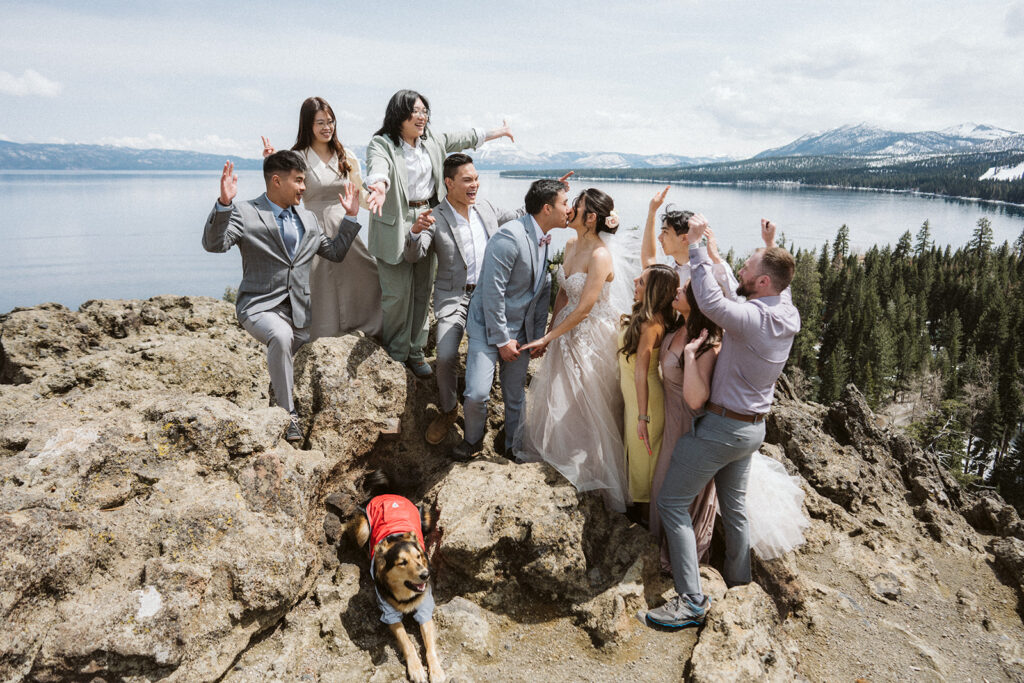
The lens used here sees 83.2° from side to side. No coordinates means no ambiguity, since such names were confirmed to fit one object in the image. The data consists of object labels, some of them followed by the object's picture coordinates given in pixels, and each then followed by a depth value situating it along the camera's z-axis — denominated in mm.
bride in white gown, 5672
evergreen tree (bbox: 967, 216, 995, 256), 105231
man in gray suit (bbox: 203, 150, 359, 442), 5633
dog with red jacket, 4570
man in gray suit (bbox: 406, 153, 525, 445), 6070
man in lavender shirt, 4273
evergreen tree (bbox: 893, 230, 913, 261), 103638
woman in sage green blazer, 6137
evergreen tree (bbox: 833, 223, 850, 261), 111956
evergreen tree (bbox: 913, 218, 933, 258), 110750
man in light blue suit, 5719
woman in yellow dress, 5168
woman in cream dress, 6441
